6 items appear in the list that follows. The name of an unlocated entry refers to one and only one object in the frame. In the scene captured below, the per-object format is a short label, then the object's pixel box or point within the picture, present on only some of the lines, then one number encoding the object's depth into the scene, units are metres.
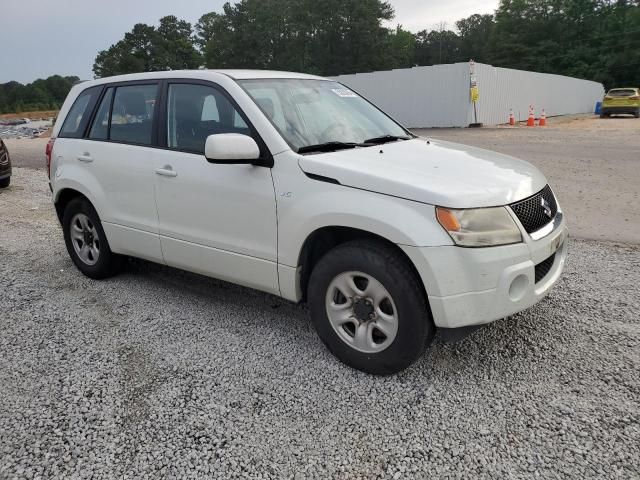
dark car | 10.34
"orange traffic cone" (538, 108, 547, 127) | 23.81
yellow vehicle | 28.89
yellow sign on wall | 22.02
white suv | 2.75
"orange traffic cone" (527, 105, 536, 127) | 23.48
